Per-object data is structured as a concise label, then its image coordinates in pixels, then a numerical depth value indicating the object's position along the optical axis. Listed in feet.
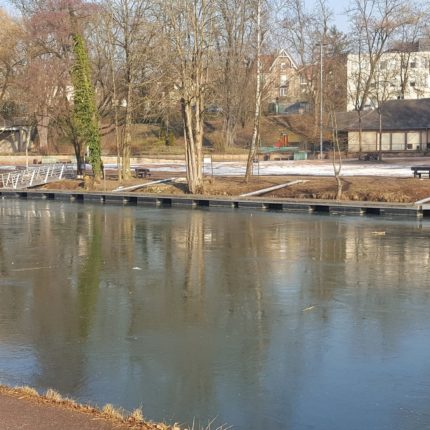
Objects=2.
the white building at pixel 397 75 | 267.18
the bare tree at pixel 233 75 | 200.30
